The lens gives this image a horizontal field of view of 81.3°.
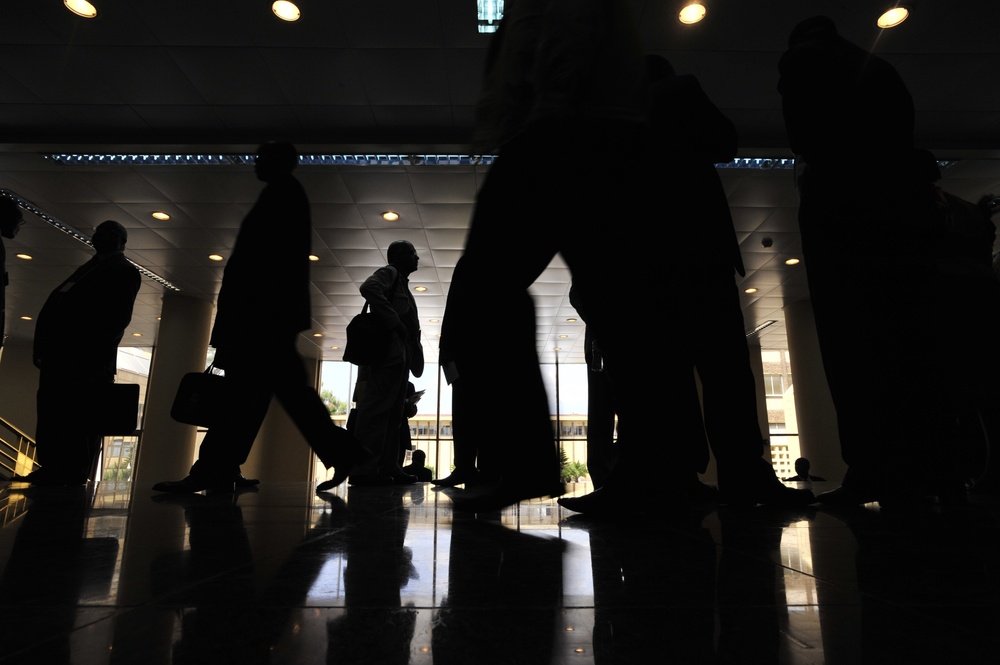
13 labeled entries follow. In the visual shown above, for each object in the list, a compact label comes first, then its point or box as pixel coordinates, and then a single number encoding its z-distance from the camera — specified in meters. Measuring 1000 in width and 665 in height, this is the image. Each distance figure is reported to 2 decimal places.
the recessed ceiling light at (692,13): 3.95
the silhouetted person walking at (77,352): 2.66
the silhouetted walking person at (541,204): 1.21
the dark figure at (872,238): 1.50
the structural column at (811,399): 9.70
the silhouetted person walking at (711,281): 1.57
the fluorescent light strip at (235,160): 5.78
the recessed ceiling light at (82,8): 3.85
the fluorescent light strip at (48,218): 6.59
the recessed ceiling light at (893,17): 3.96
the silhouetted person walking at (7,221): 3.08
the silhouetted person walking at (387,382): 3.13
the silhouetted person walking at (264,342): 2.11
